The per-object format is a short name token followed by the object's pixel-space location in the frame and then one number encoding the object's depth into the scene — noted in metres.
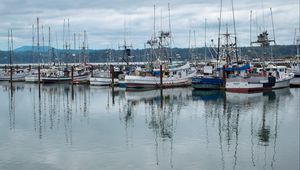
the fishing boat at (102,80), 68.12
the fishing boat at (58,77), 75.44
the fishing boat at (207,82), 55.97
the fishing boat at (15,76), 83.88
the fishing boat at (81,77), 73.25
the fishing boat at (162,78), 60.19
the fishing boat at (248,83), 52.49
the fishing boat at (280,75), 56.79
